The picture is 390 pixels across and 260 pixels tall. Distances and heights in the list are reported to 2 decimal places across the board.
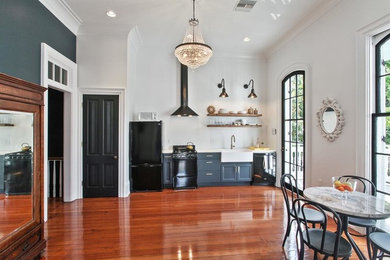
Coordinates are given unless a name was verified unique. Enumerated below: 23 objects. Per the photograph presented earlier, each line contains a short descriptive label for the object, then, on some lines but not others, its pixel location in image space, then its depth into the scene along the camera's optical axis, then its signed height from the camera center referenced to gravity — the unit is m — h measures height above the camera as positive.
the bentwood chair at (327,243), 1.64 -1.05
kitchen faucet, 5.72 -0.33
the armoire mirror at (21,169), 1.87 -0.42
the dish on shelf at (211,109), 5.58 +0.59
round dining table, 1.73 -0.73
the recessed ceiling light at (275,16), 3.75 +2.21
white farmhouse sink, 5.07 -0.68
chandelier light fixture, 3.03 +1.22
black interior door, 4.22 -0.35
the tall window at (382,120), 2.60 +0.13
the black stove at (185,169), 4.88 -0.98
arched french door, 4.23 +0.10
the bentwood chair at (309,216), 2.26 -1.03
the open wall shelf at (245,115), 5.60 +0.42
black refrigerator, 4.60 -0.62
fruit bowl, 2.16 -0.63
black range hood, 5.34 +1.10
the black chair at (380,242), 1.68 -1.00
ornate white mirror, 3.16 +0.18
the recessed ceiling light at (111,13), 3.67 +2.20
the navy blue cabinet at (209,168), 5.07 -0.99
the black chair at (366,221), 2.10 -1.00
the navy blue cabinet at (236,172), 5.12 -1.11
